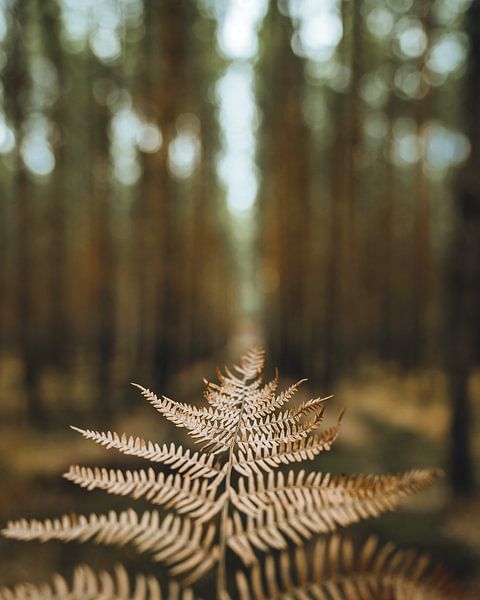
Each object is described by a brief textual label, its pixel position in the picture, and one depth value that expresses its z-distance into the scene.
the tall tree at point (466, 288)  6.03
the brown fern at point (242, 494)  0.81
